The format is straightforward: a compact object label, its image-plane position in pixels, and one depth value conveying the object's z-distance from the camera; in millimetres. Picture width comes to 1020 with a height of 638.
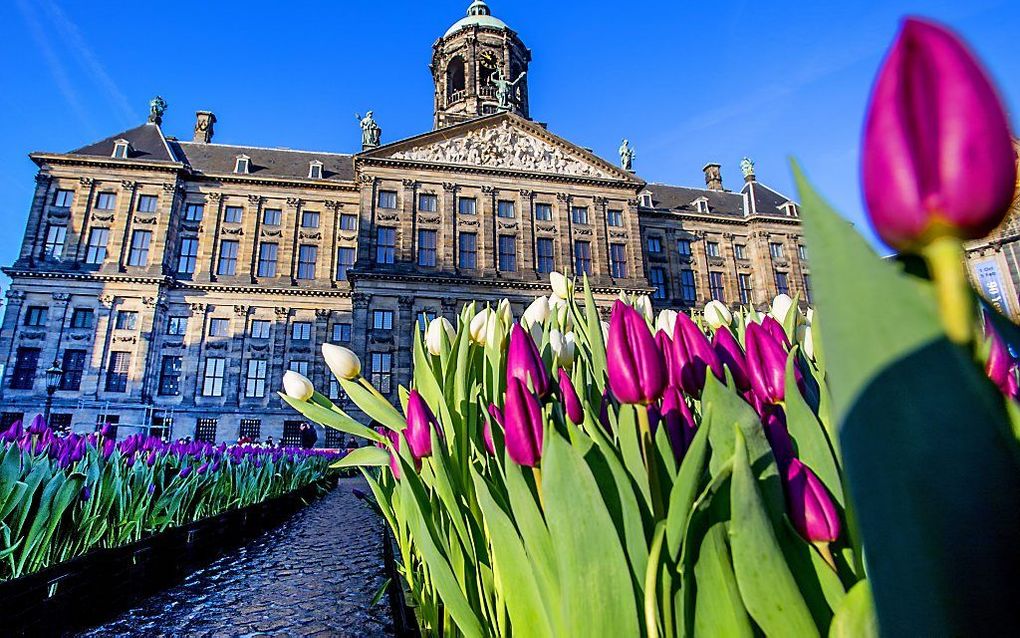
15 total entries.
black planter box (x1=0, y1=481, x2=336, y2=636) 2111
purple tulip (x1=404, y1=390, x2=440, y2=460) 1468
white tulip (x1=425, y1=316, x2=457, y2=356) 2129
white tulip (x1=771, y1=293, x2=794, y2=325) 2223
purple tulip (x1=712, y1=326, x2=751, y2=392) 1191
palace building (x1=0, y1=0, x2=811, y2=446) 24766
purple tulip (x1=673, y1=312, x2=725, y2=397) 1147
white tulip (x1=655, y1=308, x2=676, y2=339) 1896
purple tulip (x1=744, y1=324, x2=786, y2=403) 1060
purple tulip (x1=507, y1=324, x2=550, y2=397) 1263
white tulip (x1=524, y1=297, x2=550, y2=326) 2299
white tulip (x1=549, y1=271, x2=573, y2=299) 2219
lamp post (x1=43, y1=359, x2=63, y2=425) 15477
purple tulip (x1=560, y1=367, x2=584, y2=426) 1156
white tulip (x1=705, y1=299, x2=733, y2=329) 2211
